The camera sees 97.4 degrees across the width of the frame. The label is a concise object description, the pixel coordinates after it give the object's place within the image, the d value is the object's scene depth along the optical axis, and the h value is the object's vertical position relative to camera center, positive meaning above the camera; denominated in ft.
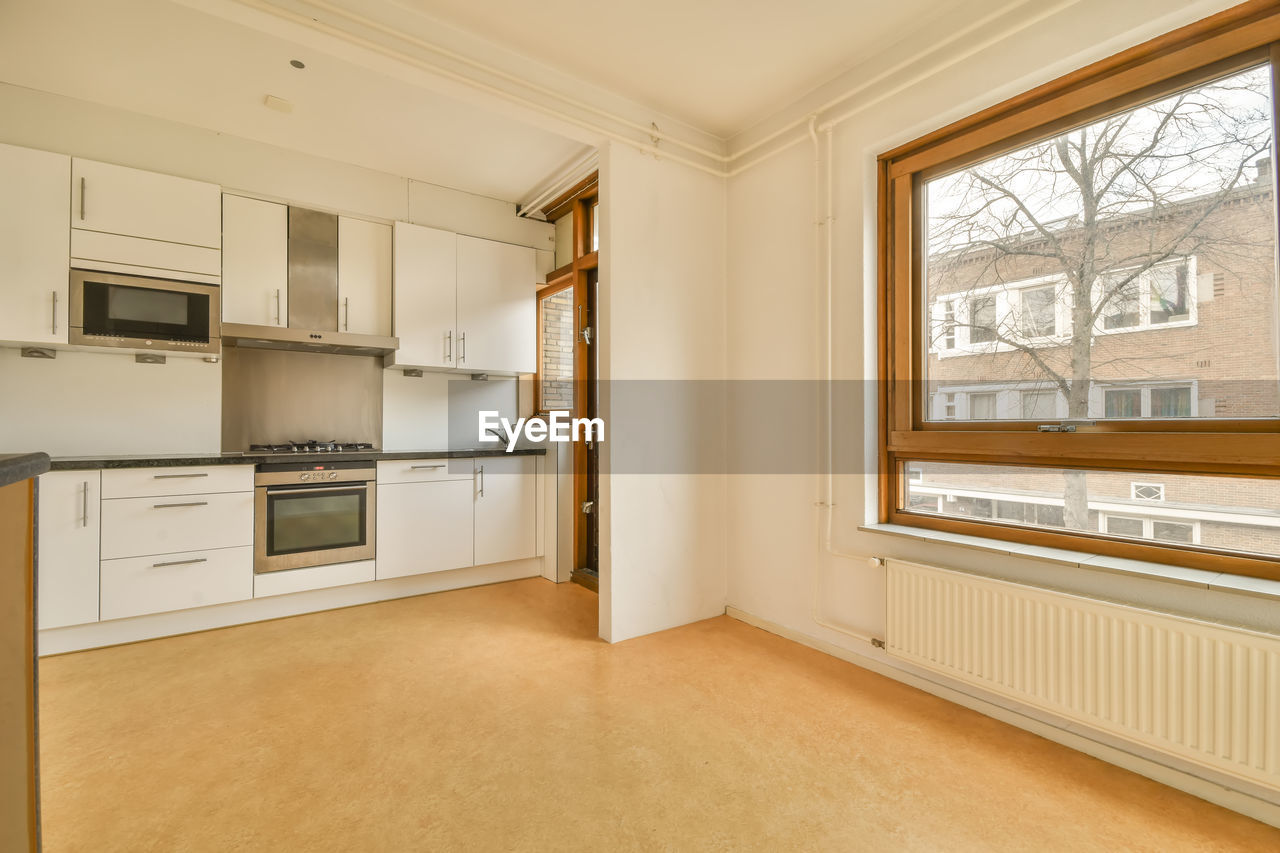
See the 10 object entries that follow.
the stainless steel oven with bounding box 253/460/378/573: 10.58 -1.66
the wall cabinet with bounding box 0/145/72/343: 9.02 +3.01
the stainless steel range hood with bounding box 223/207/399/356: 11.57 +2.89
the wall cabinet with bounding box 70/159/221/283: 9.56 +3.71
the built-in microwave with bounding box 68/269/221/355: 9.56 +2.08
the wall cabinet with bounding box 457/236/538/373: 13.33 +2.99
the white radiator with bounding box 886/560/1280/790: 5.13 -2.50
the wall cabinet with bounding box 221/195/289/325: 11.08 +3.38
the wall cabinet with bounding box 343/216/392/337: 12.28 +3.40
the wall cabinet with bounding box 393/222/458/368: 12.51 +3.05
